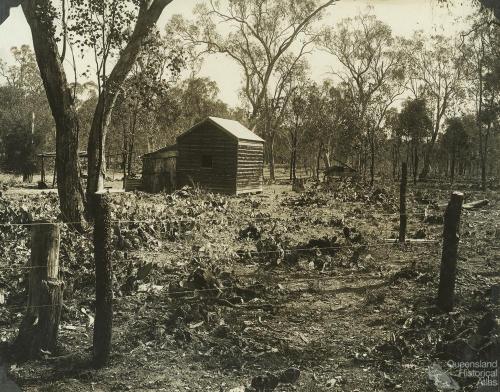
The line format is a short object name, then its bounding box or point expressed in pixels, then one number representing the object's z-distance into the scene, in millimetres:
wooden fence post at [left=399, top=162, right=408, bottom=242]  11289
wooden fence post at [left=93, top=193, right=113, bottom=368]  4855
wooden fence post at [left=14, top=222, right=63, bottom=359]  5000
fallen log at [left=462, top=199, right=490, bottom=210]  20703
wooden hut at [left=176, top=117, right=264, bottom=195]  24562
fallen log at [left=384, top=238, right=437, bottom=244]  11624
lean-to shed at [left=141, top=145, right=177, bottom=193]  24094
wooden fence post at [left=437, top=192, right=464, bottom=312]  6580
